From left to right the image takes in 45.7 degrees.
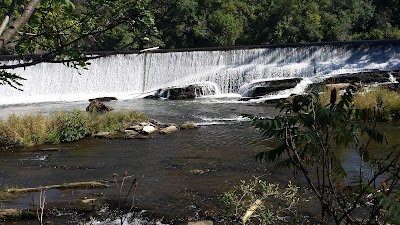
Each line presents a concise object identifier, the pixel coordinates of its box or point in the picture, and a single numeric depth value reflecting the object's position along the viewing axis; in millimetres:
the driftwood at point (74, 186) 8398
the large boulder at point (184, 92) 24266
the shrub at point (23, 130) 13266
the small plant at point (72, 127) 13812
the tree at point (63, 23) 1951
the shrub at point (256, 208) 5428
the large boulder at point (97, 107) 18391
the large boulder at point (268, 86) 22938
